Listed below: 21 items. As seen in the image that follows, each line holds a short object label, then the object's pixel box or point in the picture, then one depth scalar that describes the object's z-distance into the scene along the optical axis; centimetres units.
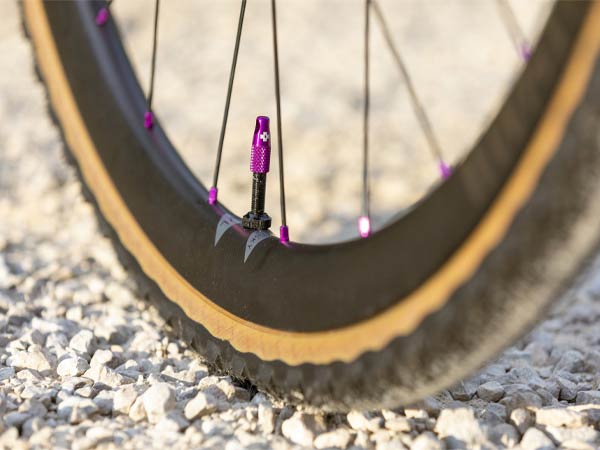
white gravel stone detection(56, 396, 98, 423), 93
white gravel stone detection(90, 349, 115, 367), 99
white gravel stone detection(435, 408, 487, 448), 91
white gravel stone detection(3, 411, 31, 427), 92
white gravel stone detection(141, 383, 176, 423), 93
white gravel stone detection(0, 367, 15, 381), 96
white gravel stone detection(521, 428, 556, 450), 91
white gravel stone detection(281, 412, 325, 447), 91
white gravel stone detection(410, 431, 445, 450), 90
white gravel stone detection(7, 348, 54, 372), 98
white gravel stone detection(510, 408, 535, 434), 93
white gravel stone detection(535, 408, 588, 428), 93
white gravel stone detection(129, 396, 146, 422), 93
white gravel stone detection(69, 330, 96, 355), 100
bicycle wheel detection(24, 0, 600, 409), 83
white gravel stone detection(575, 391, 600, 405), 96
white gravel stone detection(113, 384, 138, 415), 93
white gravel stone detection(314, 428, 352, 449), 91
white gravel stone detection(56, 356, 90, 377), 97
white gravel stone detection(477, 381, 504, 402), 95
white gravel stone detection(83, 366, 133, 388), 96
